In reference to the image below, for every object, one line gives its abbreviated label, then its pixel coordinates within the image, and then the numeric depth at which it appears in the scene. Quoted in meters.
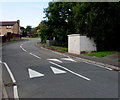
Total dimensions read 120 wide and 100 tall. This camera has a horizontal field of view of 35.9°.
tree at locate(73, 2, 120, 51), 18.95
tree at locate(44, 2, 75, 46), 30.19
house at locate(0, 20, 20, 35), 71.91
